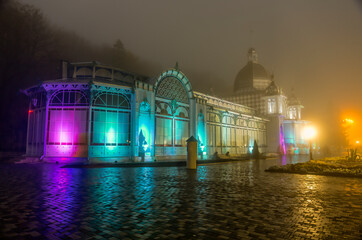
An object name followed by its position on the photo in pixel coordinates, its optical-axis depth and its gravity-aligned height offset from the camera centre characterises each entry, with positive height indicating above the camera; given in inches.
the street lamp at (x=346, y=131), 3241.6 +194.2
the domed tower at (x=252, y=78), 3142.2 +875.5
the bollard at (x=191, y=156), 762.8 -29.8
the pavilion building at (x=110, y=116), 1059.3 +146.2
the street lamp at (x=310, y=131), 1134.5 +66.8
